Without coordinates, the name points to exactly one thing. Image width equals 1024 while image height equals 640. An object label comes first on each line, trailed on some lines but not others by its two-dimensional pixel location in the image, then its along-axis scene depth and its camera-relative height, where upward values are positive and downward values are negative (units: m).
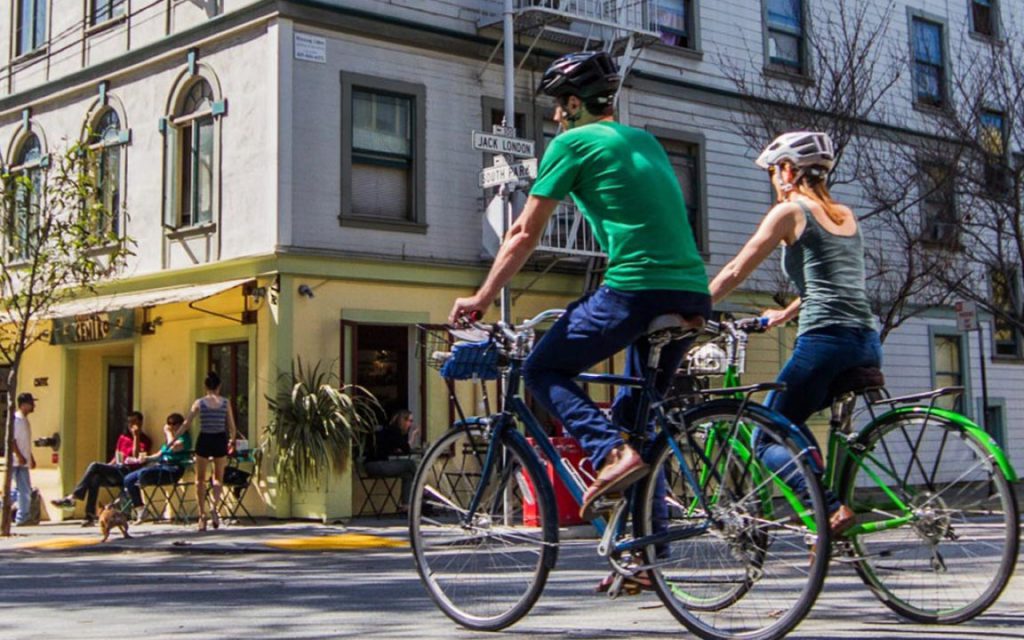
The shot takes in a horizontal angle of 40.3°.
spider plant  18.17 +0.09
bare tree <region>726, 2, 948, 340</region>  22.05 +5.12
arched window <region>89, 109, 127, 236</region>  21.97 +4.40
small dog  15.36 -0.87
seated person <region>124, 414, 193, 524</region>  17.44 -0.34
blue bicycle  4.88 -0.31
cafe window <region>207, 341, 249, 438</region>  19.92 +0.89
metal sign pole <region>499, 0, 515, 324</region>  15.74 +4.68
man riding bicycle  5.18 +0.61
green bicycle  5.29 -0.30
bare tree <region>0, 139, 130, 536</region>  16.98 +2.52
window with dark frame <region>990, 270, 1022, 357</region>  28.46 +2.14
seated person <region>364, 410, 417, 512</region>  18.98 -0.19
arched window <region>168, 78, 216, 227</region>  20.41 +4.19
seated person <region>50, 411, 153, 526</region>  18.72 -0.37
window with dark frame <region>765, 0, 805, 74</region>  25.55 +7.32
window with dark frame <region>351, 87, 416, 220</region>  19.95 +4.06
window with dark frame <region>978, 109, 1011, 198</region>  22.53 +4.37
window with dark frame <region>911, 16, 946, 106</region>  28.03 +7.43
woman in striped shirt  16.91 +0.08
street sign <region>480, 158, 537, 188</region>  14.95 +2.86
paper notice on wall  19.19 +5.38
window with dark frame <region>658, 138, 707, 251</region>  23.98 +4.43
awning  18.53 +2.00
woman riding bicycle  5.69 +0.66
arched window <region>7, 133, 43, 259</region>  17.36 +3.30
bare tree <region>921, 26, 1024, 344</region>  22.52 +4.38
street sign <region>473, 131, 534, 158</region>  15.92 +3.35
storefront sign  20.94 +1.74
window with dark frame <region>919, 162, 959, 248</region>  23.16 +3.89
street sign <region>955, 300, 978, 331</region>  20.61 +1.67
